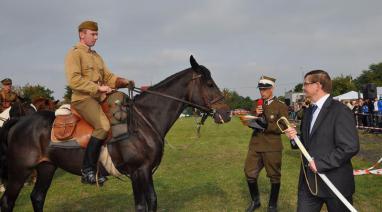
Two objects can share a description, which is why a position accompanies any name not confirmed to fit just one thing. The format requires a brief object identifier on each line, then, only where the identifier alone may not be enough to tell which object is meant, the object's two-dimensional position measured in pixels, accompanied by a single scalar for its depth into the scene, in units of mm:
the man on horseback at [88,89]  5629
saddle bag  5977
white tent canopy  52794
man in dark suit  3812
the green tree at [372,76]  107144
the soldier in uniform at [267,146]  7238
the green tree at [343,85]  94625
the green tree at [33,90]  64625
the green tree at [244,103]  95838
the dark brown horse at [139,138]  5730
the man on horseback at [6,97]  11359
